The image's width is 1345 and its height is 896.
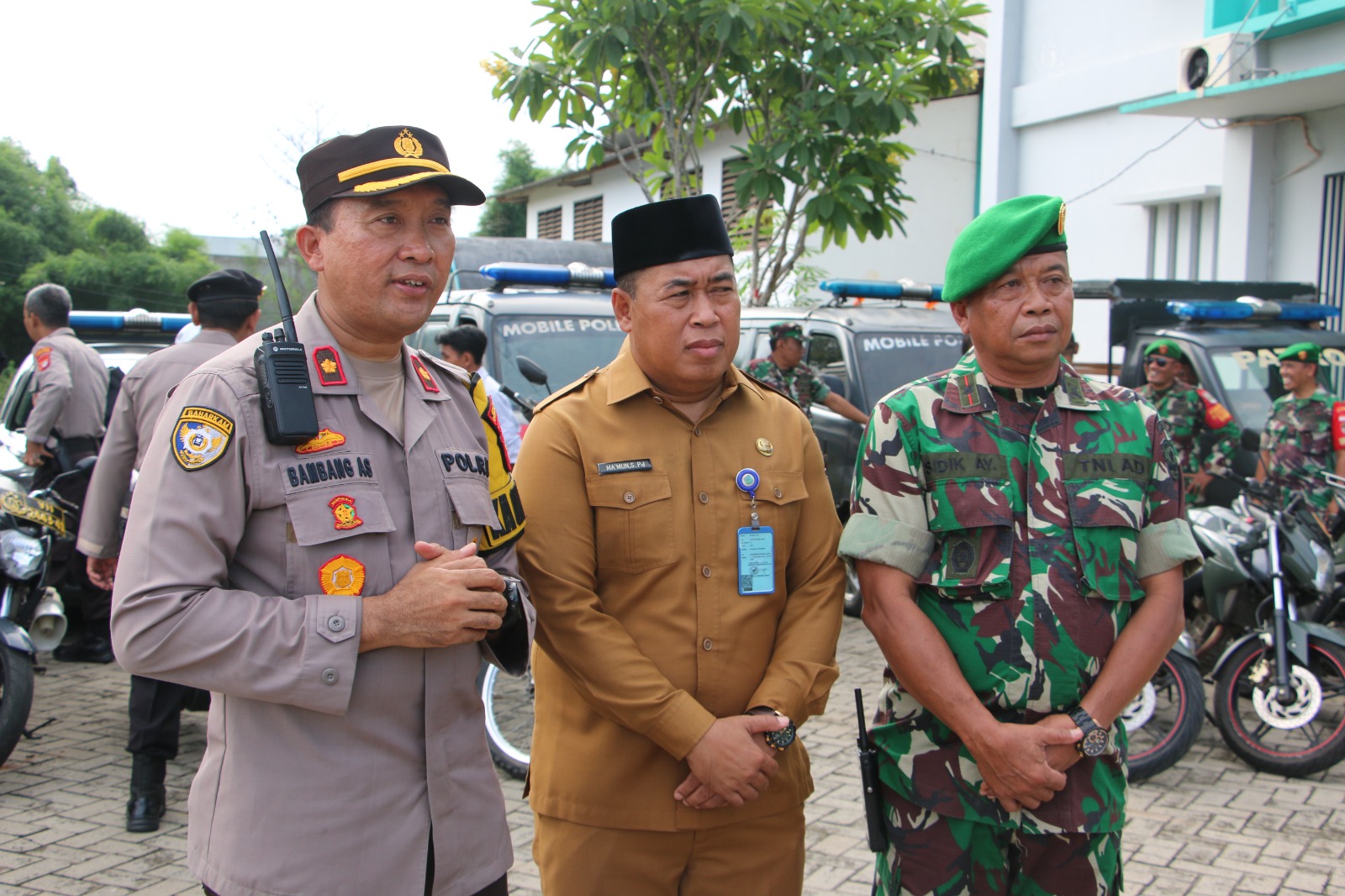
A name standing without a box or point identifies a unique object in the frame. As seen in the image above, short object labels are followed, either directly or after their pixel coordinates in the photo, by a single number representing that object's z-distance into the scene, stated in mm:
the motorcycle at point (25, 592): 4328
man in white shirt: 5684
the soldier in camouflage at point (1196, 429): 6383
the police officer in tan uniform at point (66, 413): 6375
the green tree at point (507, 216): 32250
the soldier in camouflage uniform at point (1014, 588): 2170
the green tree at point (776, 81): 8078
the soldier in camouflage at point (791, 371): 7590
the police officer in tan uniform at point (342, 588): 1687
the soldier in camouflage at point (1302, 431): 5805
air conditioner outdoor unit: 9328
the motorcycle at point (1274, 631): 4617
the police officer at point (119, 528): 3945
